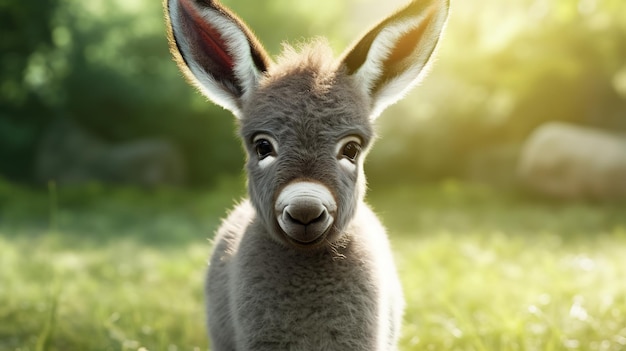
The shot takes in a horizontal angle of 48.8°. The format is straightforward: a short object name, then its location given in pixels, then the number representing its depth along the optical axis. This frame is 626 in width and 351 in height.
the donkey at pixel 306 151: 2.40
